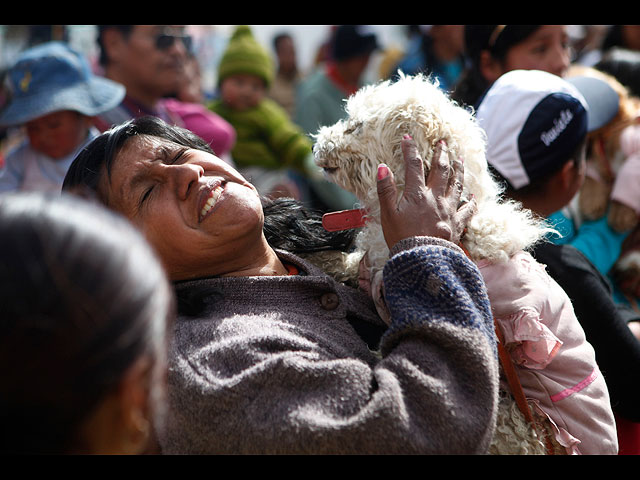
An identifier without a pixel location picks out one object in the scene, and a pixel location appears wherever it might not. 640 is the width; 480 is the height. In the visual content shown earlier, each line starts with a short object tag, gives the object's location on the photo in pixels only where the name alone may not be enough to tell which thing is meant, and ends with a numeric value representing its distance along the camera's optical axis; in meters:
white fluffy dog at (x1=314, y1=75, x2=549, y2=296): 1.82
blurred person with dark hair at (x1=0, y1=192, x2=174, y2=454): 0.82
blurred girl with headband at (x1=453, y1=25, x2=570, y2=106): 3.20
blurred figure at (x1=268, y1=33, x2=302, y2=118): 9.26
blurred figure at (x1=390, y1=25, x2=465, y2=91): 5.59
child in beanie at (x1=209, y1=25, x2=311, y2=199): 5.78
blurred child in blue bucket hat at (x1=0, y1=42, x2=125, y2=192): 3.53
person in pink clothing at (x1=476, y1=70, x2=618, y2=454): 1.68
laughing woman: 1.42
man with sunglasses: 4.25
